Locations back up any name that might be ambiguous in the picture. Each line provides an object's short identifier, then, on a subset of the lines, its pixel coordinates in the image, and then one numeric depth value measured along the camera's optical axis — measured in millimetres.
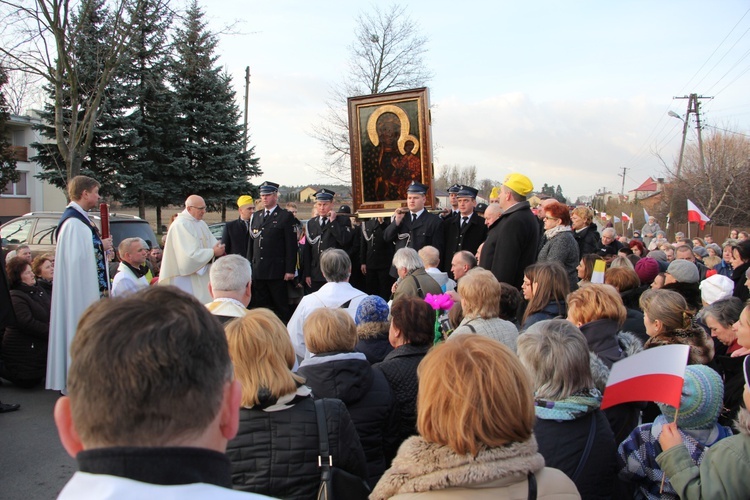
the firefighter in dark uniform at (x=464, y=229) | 8641
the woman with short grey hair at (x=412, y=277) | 5344
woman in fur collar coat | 1726
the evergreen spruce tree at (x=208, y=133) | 27688
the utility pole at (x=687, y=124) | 31375
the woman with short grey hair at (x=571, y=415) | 2416
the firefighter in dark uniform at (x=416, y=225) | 8859
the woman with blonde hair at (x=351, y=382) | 2957
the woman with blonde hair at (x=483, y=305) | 3908
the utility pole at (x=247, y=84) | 30125
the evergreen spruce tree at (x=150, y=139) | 25953
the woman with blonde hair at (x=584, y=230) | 8734
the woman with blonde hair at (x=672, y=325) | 3564
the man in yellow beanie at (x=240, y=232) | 9547
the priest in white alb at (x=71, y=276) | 5824
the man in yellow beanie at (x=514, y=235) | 5695
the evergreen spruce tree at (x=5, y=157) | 29078
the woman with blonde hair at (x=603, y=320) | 3548
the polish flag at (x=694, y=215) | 15062
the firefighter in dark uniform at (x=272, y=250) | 9164
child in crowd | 2477
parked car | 12070
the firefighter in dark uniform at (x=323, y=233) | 10234
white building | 34594
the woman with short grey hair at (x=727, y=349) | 3371
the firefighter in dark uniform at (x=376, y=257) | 10078
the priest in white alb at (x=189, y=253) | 7191
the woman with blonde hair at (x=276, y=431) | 2395
